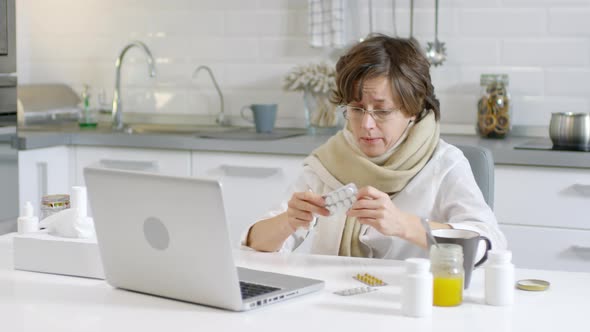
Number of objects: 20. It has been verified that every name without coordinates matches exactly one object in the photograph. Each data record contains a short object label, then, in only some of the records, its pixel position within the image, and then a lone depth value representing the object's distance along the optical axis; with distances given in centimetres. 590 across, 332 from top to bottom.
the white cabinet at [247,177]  370
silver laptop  171
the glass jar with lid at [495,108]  380
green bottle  442
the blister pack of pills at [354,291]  187
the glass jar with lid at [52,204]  234
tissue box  203
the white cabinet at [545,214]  330
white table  166
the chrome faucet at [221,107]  442
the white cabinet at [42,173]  381
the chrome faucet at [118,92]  436
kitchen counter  331
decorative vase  403
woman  242
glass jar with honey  176
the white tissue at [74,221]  207
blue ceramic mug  409
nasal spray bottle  224
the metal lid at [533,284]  191
